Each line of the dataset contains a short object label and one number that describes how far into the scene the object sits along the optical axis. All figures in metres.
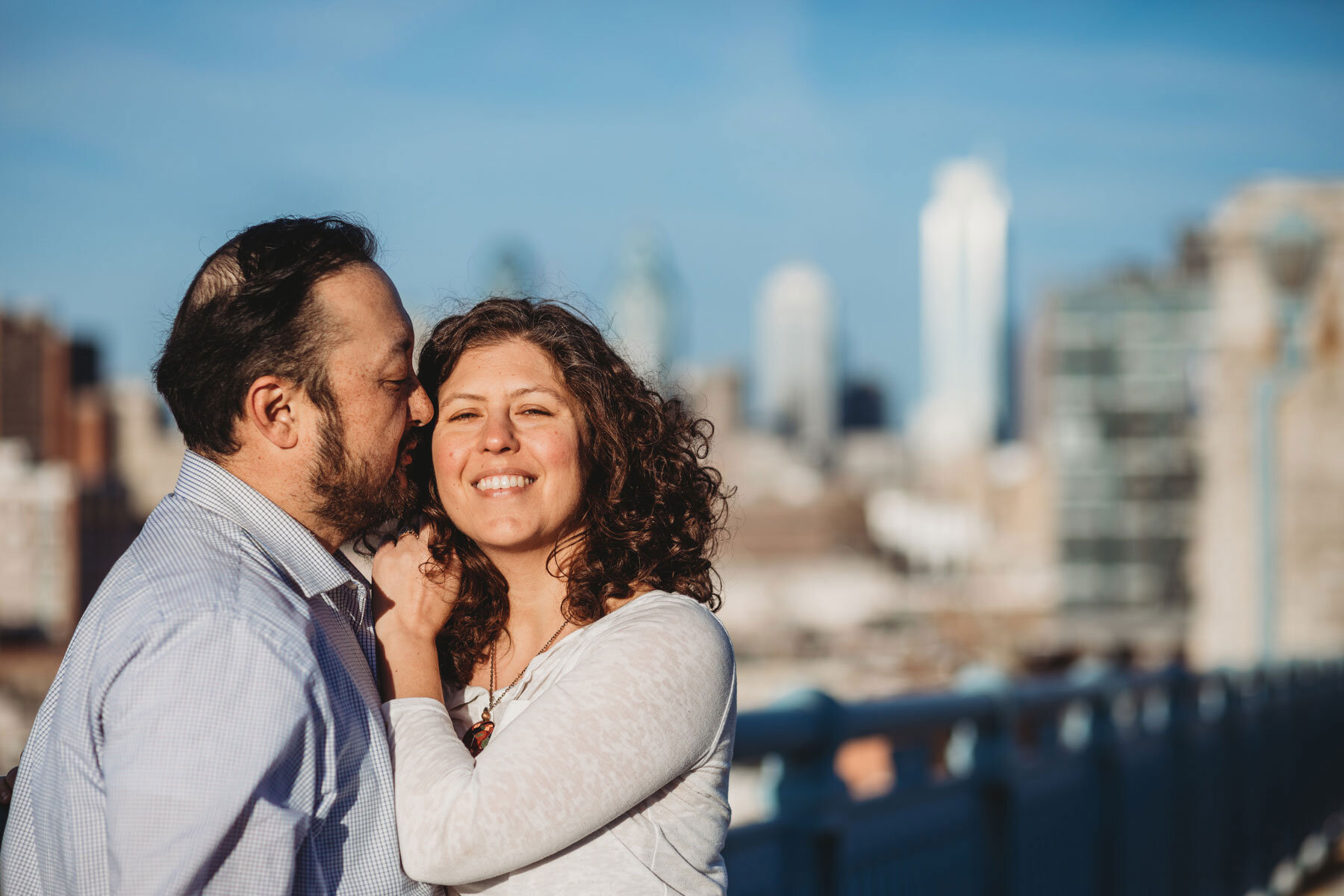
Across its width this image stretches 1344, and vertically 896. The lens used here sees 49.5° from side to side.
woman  2.38
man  1.95
